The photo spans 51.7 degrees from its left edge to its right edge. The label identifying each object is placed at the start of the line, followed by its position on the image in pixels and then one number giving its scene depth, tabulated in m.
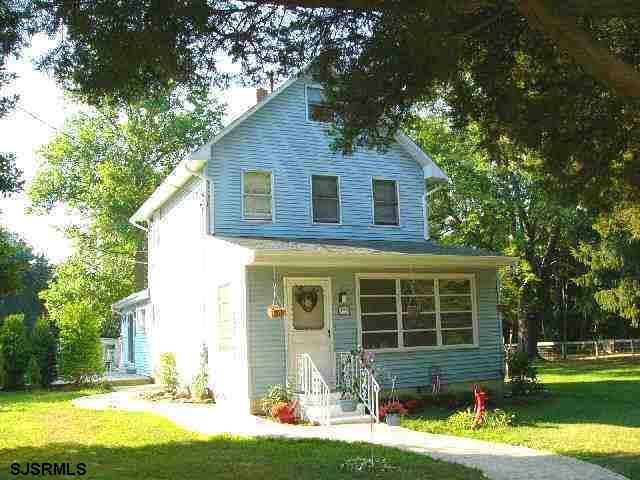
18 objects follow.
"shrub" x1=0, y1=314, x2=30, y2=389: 18.33
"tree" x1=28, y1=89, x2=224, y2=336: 31.92
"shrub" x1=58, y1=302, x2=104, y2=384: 18.42
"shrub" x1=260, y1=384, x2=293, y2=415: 12.26
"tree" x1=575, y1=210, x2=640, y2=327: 25.36
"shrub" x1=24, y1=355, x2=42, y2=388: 18.30
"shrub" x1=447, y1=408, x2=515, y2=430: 10.36
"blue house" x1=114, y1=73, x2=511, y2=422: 12.98
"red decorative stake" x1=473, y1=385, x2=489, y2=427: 10.33
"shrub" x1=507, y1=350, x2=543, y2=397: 14.52
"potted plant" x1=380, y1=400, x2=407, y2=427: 11.03
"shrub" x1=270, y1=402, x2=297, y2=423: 11.48
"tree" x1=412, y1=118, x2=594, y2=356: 27.39
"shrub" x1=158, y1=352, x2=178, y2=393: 16.94
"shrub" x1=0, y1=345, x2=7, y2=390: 18.25
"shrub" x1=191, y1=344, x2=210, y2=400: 14.84
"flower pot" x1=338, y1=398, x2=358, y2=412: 11.80
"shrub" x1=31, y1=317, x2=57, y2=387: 18.66
